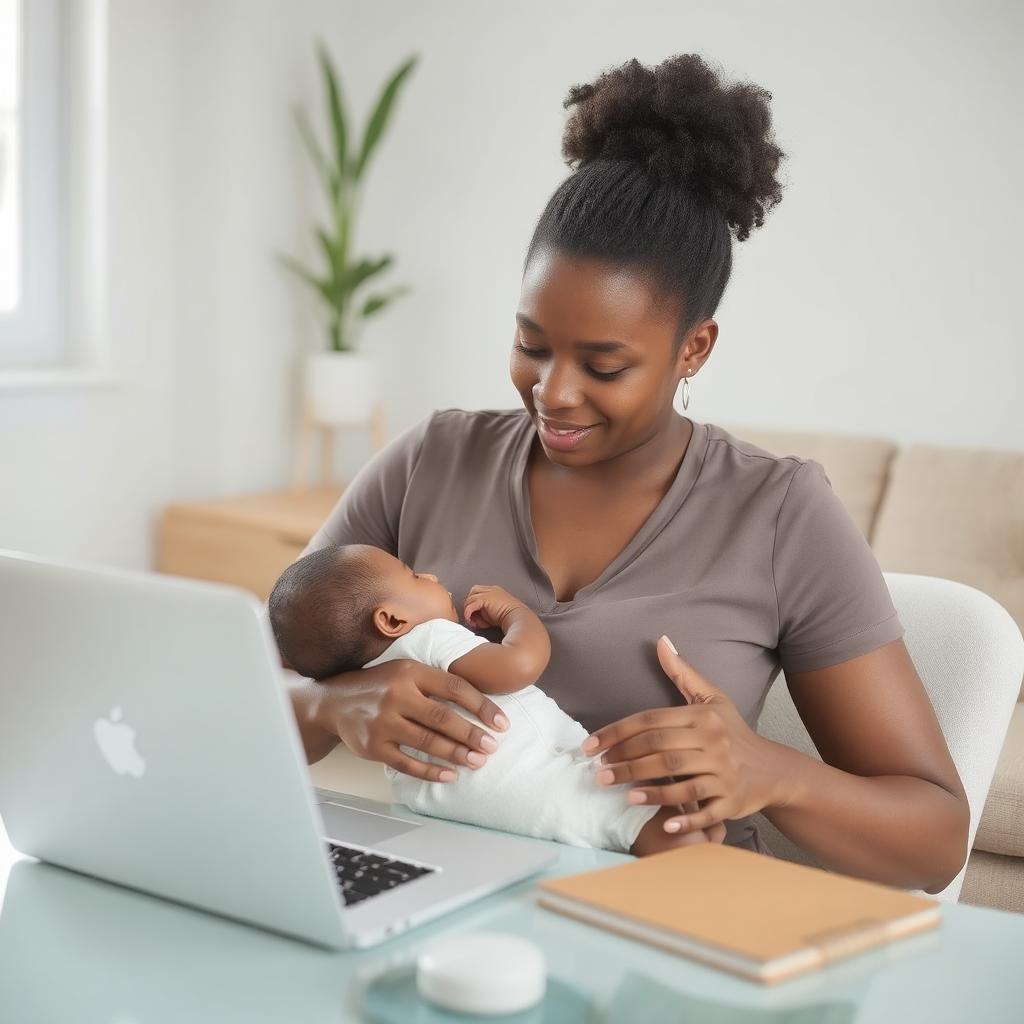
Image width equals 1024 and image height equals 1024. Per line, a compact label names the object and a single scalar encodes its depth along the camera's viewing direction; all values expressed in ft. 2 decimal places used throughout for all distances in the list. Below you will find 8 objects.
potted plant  12.50
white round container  2.54
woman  4.01
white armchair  4.52
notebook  2.74
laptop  2.66
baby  3.82
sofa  9.39
